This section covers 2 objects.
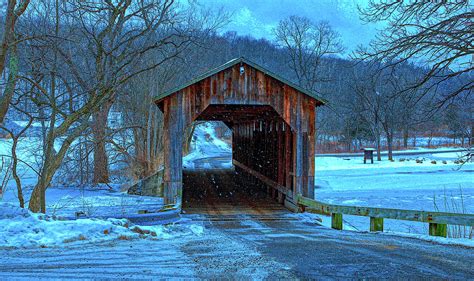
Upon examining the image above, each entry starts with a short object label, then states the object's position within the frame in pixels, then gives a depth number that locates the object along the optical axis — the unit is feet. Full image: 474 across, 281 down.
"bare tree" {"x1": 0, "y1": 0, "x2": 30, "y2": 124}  30.07
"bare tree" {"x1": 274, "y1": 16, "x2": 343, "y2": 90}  143.00
